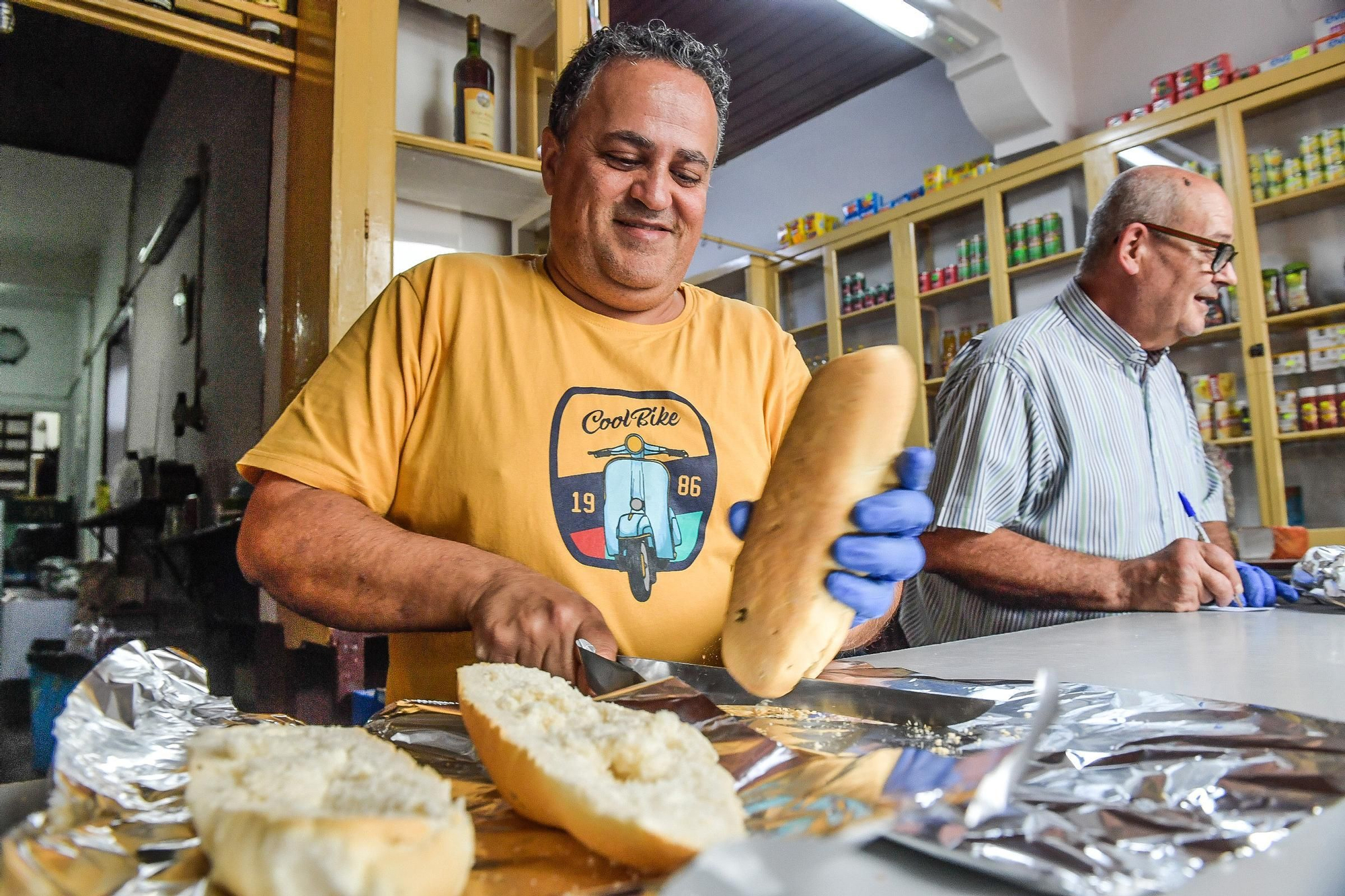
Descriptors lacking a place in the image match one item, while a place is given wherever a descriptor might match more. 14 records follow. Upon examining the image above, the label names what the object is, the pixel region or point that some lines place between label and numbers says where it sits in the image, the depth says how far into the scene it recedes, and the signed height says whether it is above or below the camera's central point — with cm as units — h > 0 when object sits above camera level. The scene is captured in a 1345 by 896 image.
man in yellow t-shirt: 105 +15
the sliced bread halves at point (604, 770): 43 -16
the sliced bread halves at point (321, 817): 37 -15
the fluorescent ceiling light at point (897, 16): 366 +238
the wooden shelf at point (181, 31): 188 +129
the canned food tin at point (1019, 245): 429 +143
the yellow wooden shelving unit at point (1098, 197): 337 +152
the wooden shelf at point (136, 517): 388 +11
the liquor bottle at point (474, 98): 222 +121
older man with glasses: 171 +14
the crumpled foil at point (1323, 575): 149 -14
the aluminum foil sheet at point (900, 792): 41 -18
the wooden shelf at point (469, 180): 217 +99
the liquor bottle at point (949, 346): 470 +99
